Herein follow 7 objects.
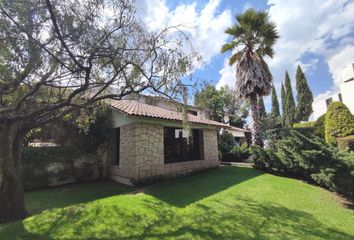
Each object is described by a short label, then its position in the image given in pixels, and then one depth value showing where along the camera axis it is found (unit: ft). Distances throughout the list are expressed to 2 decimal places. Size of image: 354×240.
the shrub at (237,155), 69.00
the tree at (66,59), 16.51
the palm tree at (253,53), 52.75
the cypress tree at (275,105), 159.30
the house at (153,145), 35.65
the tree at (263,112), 143.33
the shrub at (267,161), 42.46
